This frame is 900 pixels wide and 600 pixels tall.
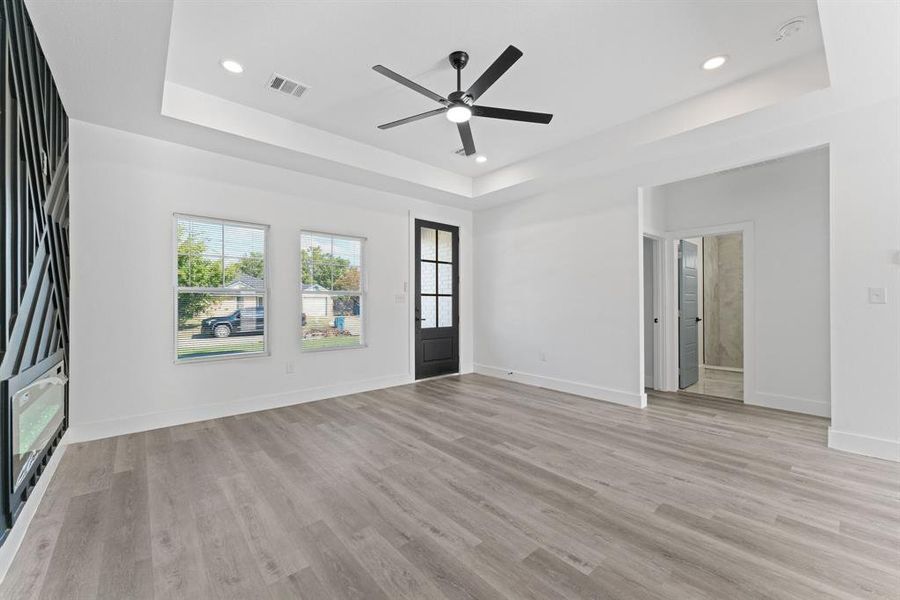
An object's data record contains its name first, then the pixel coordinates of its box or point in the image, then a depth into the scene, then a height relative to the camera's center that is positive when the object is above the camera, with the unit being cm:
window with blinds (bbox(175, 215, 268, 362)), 386 +13
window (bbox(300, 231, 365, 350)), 473 +11
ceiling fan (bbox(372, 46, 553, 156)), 256 +142
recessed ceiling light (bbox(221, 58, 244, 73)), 290 +180
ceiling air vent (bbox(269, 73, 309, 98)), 315 +181
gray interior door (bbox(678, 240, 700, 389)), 529 -29
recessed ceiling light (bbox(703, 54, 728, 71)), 285 +176
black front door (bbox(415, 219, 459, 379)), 586 -1
